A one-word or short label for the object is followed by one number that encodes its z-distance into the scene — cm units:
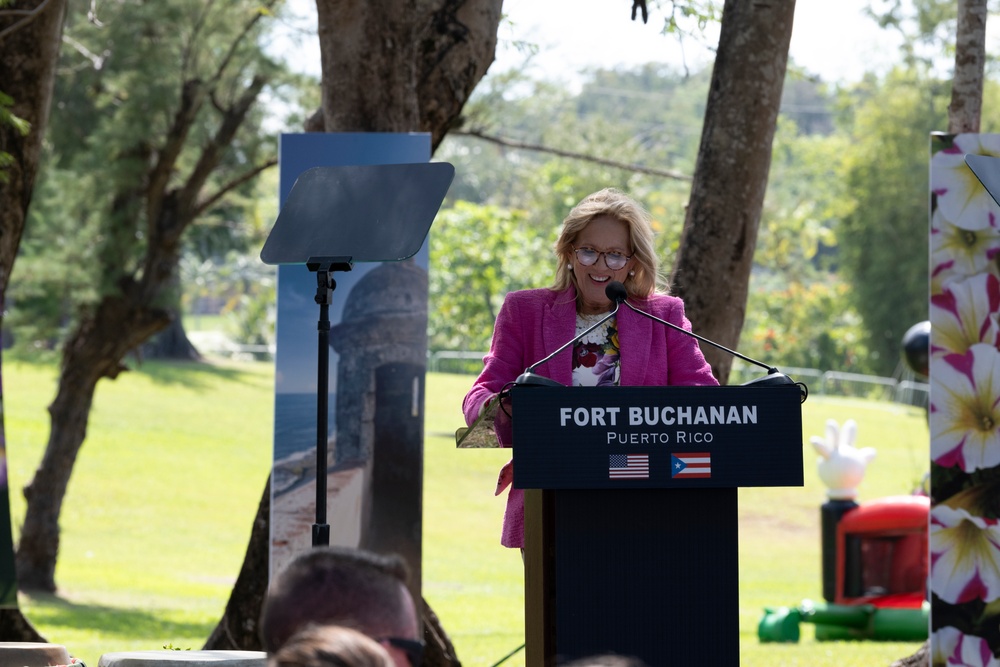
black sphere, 2033
